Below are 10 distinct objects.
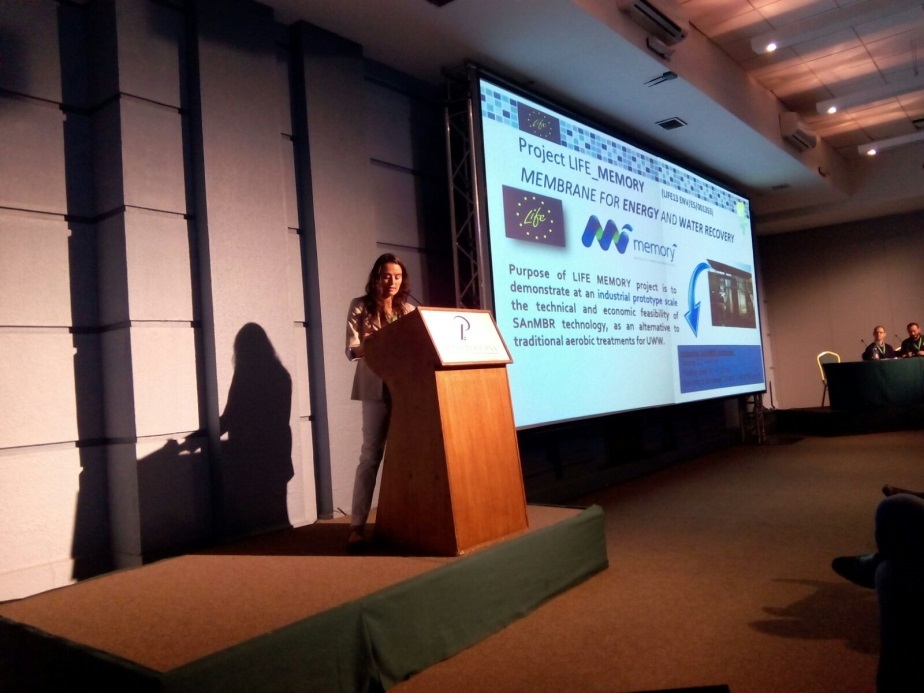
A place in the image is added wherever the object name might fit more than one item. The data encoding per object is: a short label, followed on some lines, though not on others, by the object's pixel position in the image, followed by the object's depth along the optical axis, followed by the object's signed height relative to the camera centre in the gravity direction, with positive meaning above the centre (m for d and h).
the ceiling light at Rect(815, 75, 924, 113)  6.32 +2.36
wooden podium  2.42 -0.20
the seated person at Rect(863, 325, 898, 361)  8.54 +0.00
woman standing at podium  2.71 +0.06
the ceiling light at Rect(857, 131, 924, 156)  7.82 +2.32
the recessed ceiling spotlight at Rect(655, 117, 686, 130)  5.94 +2.06
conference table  8.06 -0.39
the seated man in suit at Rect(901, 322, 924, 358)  8.62 +0.05
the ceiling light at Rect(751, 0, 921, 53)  5.25 +2.54
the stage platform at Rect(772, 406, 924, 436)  8.31 -0.83
